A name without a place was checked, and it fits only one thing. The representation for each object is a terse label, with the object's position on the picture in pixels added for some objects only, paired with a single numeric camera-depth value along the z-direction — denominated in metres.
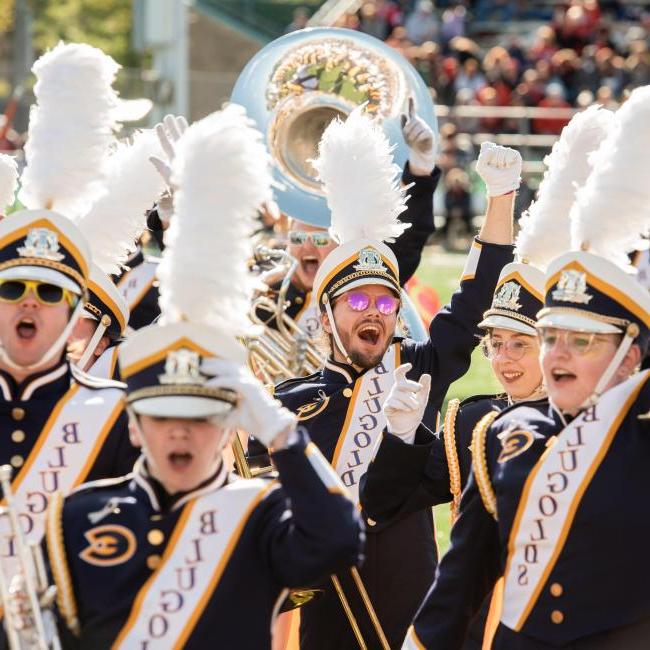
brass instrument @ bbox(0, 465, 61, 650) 8.12
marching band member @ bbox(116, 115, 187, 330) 13.58
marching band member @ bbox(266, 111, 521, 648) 12.16
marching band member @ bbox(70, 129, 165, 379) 11.91
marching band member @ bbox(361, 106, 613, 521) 10.28
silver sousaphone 16.92
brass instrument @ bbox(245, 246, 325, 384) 16.91
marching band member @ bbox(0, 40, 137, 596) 9.79
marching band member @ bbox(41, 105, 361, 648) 8.23
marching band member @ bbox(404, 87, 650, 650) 8.77
